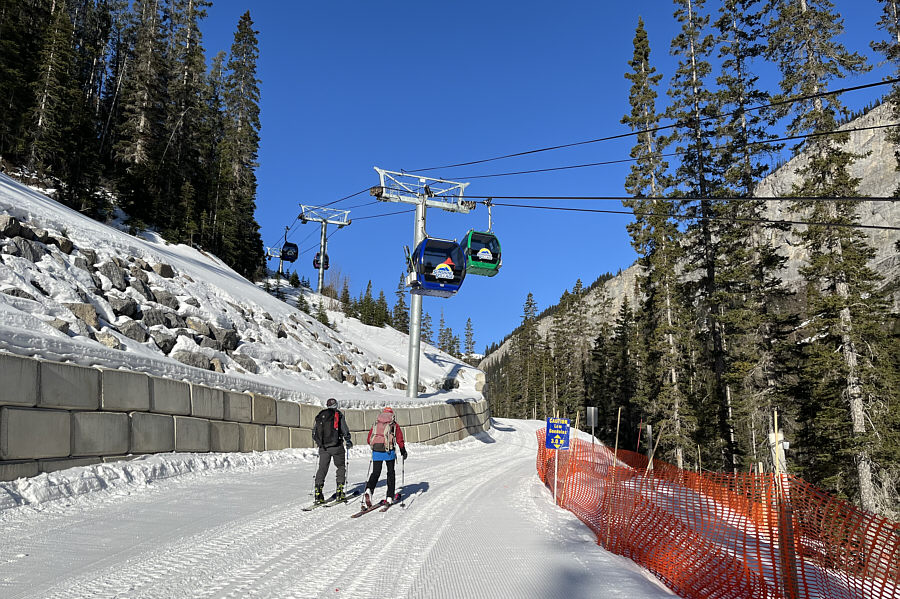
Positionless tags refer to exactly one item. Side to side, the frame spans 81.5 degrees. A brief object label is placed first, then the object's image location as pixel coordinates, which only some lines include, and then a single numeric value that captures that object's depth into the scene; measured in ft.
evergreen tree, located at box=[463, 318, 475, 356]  398.62
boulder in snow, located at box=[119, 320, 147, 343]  42.16
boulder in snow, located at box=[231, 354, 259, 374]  51.29
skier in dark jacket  29.19
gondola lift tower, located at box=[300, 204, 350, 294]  140.15
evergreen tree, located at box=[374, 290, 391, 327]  145.38
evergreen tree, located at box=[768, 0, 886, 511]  56.34
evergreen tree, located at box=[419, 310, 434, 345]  320.50
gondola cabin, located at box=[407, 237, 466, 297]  61.46
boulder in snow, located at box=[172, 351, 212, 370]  43.68
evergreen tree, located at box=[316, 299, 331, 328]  100.11
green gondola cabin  62.23
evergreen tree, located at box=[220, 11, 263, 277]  131.54
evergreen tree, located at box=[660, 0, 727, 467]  88.07
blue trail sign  37.45
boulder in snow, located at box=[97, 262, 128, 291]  47.19
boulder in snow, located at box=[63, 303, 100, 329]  38.83
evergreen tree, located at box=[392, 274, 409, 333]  238.31
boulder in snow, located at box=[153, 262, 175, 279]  55.93
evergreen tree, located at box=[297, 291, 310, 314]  106.55
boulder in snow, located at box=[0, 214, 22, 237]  41.16
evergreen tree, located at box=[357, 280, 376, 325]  130.72
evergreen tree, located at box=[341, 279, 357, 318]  127.79
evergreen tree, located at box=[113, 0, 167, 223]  101.30
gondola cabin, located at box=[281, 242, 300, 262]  151.23
